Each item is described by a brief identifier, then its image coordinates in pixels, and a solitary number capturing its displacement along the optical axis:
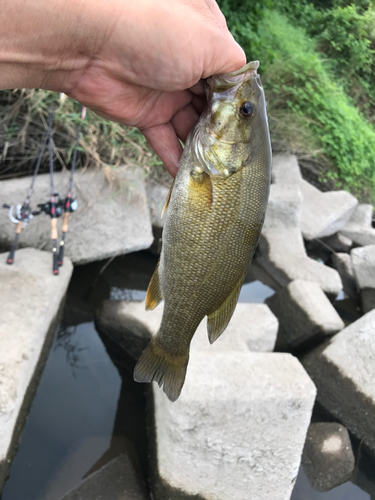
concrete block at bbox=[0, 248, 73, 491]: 2.30
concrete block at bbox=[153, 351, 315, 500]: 2.29
